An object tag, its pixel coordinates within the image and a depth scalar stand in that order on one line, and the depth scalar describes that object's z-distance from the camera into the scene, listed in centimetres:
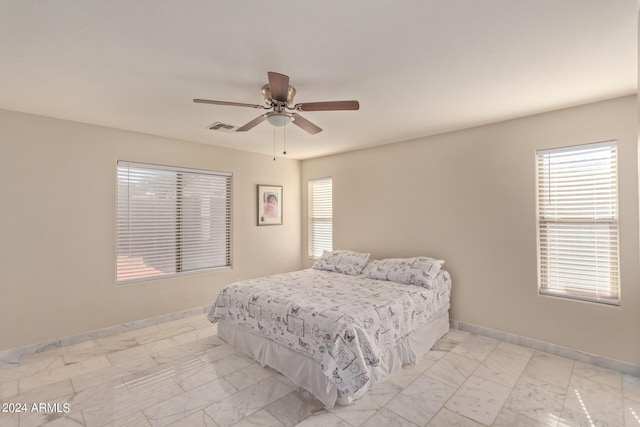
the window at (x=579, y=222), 288
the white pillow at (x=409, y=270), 352
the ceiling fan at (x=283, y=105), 207
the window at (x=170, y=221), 381
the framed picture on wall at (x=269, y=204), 512
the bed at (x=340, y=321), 230
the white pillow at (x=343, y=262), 424
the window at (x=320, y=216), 546
